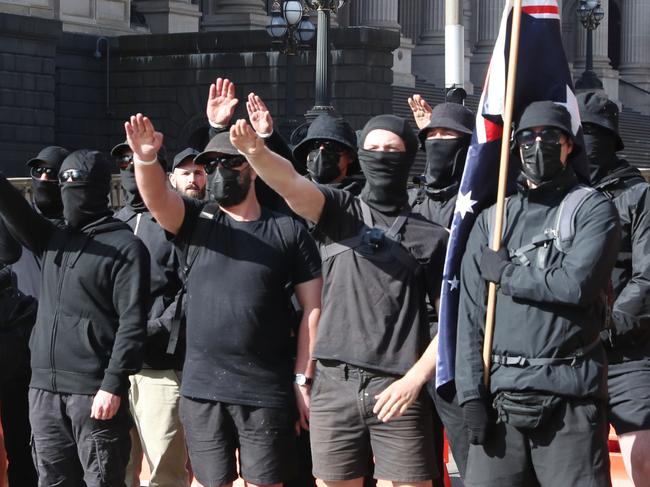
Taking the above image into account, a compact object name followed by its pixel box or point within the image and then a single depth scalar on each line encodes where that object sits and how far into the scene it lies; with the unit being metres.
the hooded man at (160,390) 12.77
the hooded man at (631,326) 11.12
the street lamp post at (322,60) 34.28
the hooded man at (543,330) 9.21
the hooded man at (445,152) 12.14
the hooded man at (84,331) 11.28
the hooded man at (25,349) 12.99
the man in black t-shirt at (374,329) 10.30
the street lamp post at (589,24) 58.33
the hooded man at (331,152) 12.06
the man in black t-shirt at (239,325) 10.70
